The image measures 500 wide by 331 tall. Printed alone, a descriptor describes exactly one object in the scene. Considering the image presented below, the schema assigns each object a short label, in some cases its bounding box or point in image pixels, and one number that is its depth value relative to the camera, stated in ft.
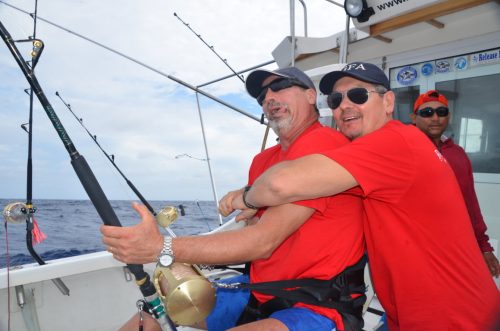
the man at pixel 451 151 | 9.92
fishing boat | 9.74
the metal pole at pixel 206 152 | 16.75
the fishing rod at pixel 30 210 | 7.84
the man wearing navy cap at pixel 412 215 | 4.96
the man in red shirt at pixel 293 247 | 4.91
